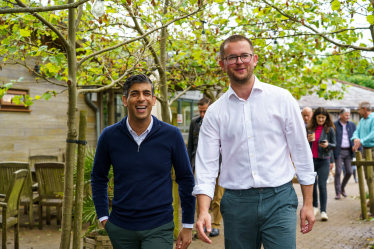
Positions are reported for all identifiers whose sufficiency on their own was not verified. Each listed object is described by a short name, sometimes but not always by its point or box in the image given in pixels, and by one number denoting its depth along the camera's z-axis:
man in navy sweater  2.76
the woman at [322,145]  7.53
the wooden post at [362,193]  7.97
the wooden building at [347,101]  27.64
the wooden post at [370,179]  8.11
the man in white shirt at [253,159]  2.65
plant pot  4.47
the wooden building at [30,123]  11.01
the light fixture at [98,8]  4.38
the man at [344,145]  10.17
